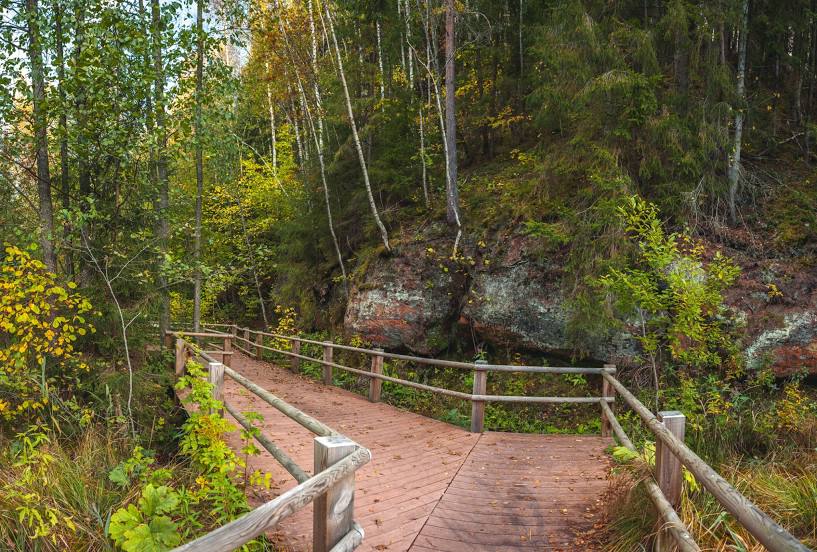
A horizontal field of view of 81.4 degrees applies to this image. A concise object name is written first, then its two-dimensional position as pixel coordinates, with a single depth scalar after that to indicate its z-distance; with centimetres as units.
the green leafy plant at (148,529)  238
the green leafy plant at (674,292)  533
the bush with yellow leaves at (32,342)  529
